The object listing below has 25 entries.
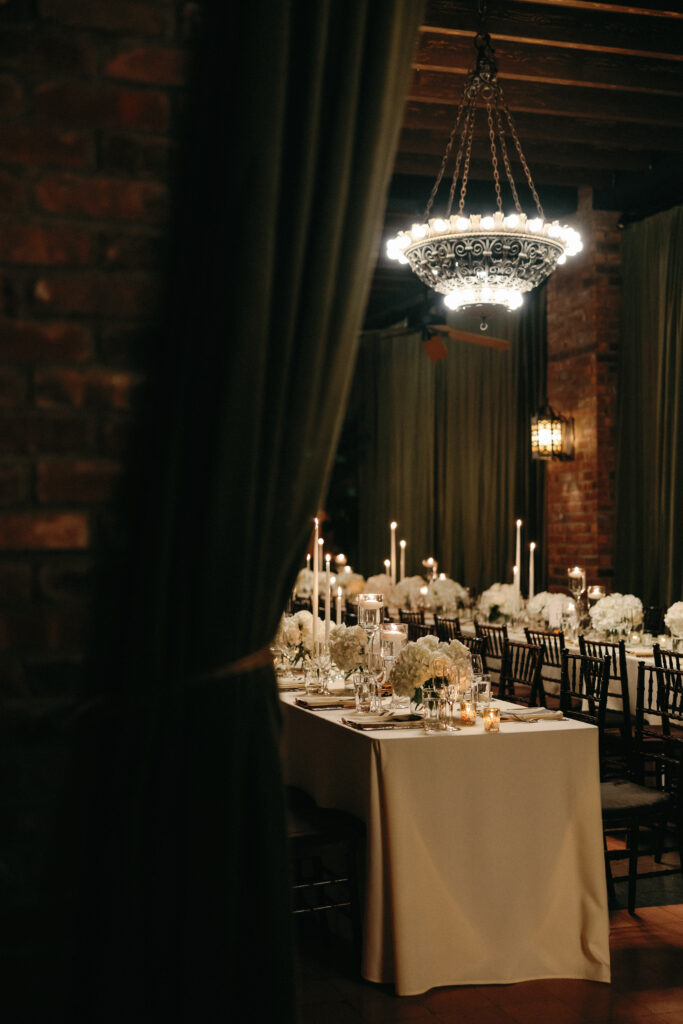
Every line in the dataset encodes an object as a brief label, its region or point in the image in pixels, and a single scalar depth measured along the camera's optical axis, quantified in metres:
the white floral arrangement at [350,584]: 8.95
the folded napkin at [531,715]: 3.55
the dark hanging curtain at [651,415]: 7.90
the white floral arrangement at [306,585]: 8.26
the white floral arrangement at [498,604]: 7.27
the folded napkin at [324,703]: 4.01
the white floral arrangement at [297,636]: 4.93
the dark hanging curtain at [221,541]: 1.48
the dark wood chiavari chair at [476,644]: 5.16
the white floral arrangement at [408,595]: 8.21
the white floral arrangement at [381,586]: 8.47
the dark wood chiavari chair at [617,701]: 4.71
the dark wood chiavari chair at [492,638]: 5.85
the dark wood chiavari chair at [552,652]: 5.63
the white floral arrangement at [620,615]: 6.15
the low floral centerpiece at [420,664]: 3.62
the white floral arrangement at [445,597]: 7.89
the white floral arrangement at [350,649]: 4.37
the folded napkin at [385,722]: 3.47
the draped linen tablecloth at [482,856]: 3.19
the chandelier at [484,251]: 5.50
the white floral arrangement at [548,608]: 6.82
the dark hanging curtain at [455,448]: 10.12
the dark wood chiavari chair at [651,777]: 3.77
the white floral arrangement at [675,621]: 5.41
